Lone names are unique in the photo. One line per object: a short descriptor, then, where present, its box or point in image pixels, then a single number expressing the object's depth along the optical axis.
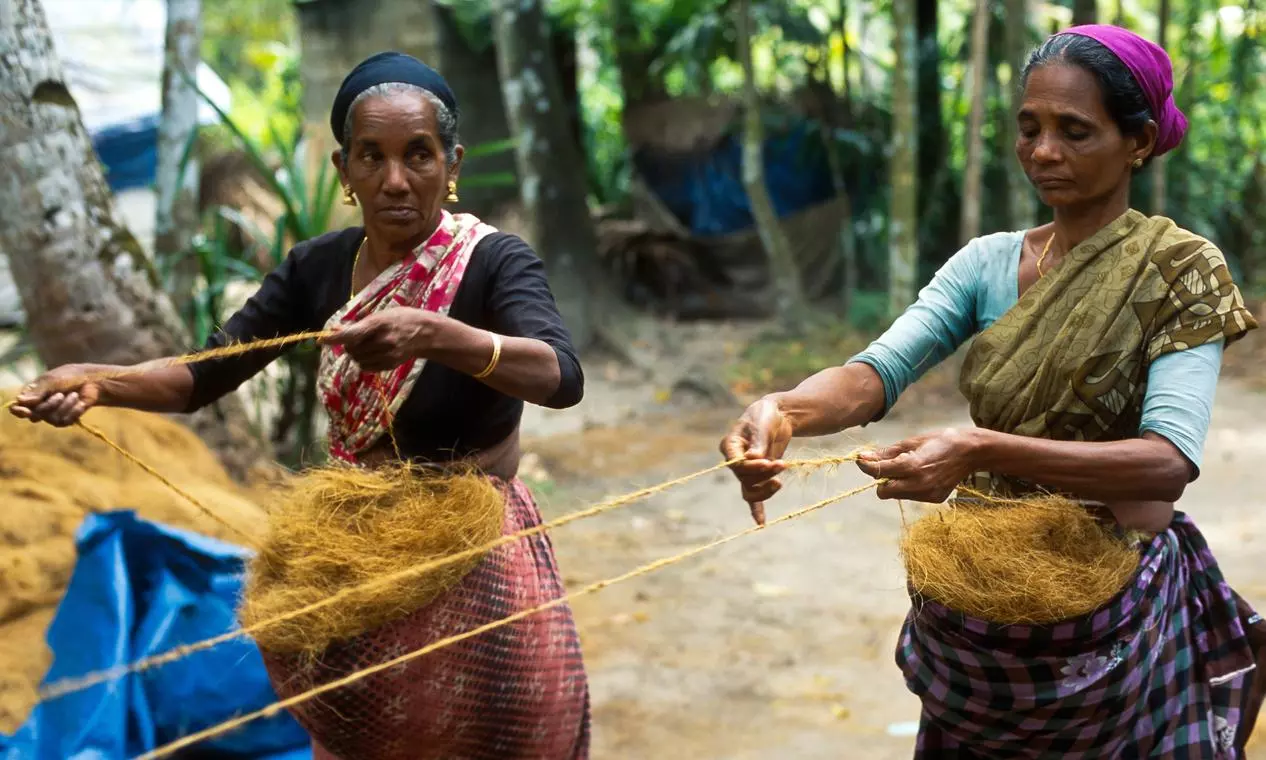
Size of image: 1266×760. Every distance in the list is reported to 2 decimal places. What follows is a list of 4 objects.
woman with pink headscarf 1.94
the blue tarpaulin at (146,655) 3.37
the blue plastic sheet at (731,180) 11.32
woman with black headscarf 2.29
